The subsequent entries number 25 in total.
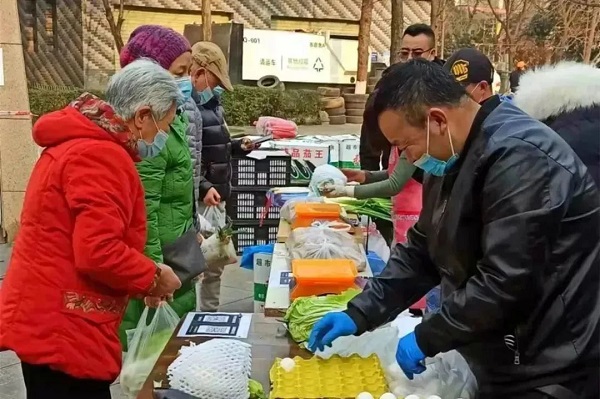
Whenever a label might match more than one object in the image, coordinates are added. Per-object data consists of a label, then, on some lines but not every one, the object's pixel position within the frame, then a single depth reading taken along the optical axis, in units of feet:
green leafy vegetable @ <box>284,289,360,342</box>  8.45
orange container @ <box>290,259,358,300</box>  9.57
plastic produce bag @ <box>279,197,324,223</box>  14.46
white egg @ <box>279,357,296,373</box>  7.36
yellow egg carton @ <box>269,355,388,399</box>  6.81
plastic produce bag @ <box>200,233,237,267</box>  14.71
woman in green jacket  10.69
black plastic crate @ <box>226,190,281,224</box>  22.33
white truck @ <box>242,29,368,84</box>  79.82
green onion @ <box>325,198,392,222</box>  15.80
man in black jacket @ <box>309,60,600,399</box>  5.72
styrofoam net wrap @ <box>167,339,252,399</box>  6.71
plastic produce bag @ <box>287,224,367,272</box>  11.13
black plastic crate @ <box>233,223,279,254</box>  22.21
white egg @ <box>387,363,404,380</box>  7.20
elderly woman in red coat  7.58
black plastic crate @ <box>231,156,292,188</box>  22.39
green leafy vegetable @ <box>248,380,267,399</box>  7.05
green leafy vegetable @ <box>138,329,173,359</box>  8.96
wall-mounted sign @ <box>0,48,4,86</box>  23.48
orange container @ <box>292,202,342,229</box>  13.70
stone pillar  23.56
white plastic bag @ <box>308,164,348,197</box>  15.74
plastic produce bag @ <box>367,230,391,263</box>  14.98
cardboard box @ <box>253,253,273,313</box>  14.47
